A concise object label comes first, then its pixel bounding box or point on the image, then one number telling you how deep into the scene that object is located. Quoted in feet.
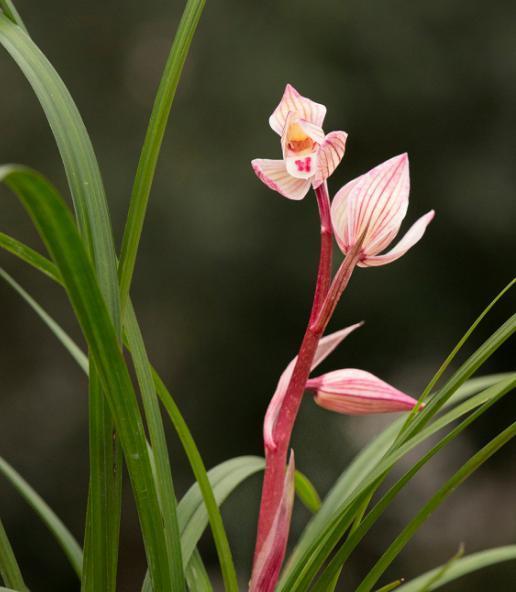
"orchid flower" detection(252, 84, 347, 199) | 3.08
